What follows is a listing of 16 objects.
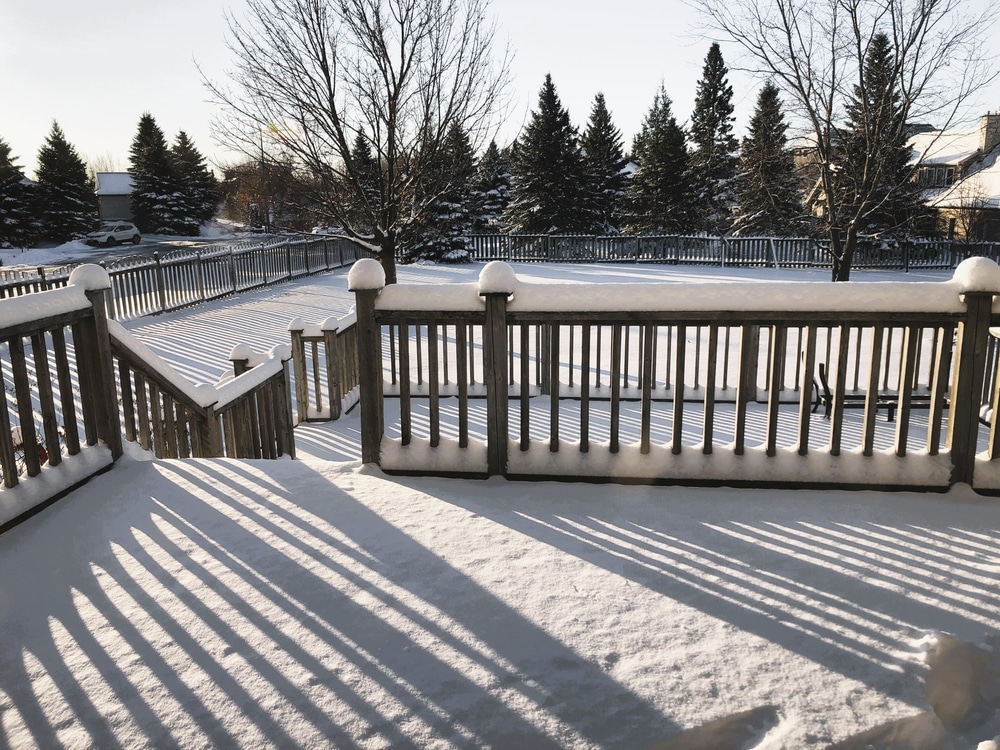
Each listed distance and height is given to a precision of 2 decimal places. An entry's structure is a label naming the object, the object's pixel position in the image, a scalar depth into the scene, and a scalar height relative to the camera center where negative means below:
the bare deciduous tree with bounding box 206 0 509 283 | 10.73 +2.00
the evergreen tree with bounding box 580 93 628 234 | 32.16 +3.11
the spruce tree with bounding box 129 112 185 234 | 43.09 +3.12
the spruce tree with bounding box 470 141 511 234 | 30.83 +1.33
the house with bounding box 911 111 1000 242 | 24.84 +1.67
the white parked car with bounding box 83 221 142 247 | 36.75 +0.15
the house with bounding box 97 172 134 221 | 55.22 +3.18
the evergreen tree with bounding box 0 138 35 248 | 34.81 +1.51
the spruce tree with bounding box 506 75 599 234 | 29.58 +2.26
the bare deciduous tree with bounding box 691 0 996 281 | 10.59 +2.34
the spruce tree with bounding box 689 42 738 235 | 31.27 +3.33
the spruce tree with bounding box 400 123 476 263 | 25.14 -0.10
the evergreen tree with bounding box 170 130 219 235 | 44.34 +3.08
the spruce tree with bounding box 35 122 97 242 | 37.41 +2.36
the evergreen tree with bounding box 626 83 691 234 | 30.64 +1.88
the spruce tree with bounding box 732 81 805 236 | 25.27 +1.21
